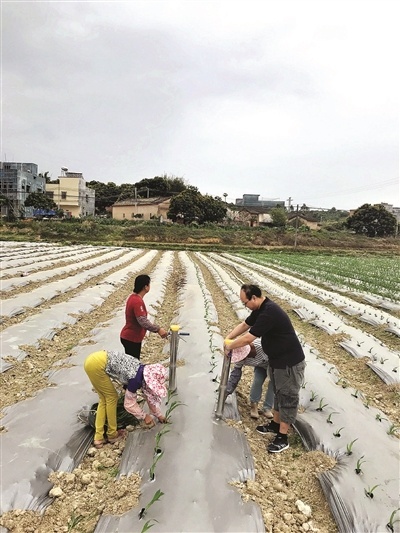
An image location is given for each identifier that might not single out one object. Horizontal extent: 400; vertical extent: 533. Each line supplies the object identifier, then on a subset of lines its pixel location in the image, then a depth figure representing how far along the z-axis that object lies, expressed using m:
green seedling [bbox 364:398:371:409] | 4.07
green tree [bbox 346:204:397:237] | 49.62
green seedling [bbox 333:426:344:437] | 3.41
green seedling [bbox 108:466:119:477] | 2.98
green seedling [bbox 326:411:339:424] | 3.65
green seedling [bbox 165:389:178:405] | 3.94
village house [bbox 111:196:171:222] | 51.03
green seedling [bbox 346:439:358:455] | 3.13
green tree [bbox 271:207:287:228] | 51.38
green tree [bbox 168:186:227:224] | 45.00
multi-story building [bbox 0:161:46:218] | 46.00
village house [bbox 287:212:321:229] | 57.91
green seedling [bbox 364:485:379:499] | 2.61
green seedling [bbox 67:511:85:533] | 2.40
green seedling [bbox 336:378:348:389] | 4.57
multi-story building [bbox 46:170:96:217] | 51.72
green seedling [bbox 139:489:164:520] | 2.37
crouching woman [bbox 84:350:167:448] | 3.28
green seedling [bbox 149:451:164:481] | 2.75
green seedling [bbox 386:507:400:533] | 2.36
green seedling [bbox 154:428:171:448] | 3.10
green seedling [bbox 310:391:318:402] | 4.09
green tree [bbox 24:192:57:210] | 46.31
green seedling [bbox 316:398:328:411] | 3.84
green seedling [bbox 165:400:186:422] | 3.53
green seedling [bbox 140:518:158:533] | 2.17
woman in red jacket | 3.99
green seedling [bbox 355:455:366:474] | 2.88
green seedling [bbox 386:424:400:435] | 3.53
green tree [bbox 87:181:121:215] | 64.25
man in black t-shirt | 3.27
